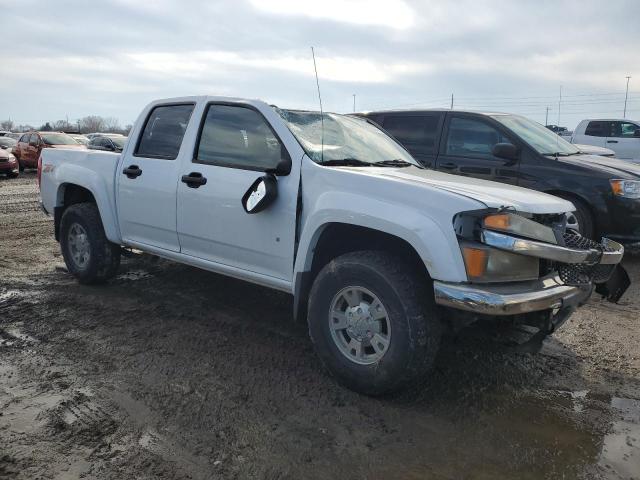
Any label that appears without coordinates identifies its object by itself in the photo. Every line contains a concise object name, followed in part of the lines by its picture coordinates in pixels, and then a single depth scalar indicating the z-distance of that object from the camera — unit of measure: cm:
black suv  641
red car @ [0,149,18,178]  1868
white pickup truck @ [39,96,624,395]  305
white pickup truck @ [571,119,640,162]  1369
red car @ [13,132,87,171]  2083
